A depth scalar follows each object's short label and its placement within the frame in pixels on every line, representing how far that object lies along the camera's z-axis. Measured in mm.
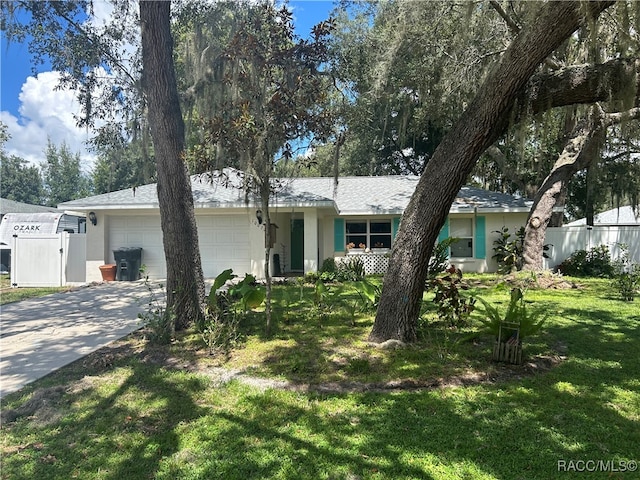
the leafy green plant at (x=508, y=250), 12078
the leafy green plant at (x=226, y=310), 5023
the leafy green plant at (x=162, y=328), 5230
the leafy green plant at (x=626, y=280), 8375
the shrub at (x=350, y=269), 11188
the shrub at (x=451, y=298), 5266
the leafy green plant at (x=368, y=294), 6065
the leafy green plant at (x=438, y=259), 5797
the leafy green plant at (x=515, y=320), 4430
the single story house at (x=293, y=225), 11469
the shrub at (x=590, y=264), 12383
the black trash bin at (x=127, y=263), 11492
